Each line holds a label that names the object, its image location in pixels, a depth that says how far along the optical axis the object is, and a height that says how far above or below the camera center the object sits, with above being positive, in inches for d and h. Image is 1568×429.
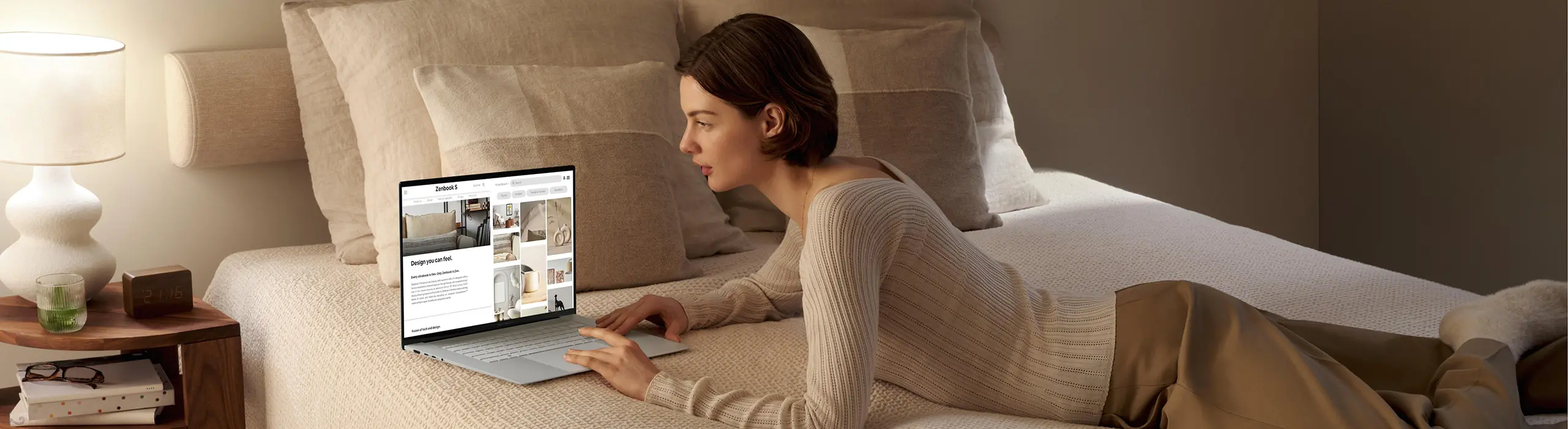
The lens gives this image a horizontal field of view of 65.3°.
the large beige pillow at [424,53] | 77.8 +9.5
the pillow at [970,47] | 97.9 +12.0
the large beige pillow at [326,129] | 83.9 +4.8
